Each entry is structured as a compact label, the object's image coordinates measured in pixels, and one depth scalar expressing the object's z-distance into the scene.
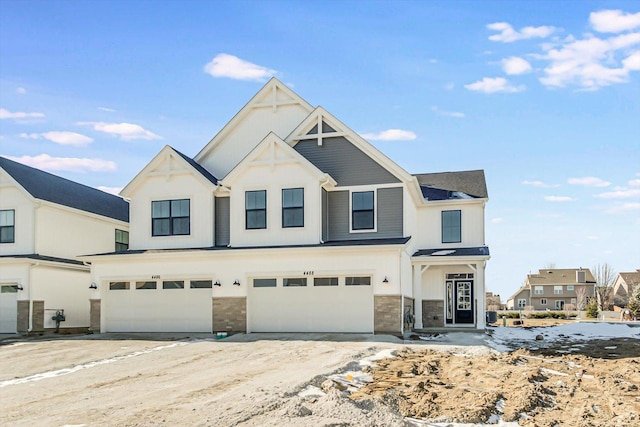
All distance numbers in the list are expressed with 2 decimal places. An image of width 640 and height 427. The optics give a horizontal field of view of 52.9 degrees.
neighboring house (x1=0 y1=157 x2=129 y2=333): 26.42
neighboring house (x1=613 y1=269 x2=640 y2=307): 71.56
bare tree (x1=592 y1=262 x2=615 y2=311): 63.86
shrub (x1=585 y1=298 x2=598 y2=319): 47.28
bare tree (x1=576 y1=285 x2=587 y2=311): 64.38
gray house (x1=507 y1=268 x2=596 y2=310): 73.31
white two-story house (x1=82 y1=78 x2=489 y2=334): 22.97
